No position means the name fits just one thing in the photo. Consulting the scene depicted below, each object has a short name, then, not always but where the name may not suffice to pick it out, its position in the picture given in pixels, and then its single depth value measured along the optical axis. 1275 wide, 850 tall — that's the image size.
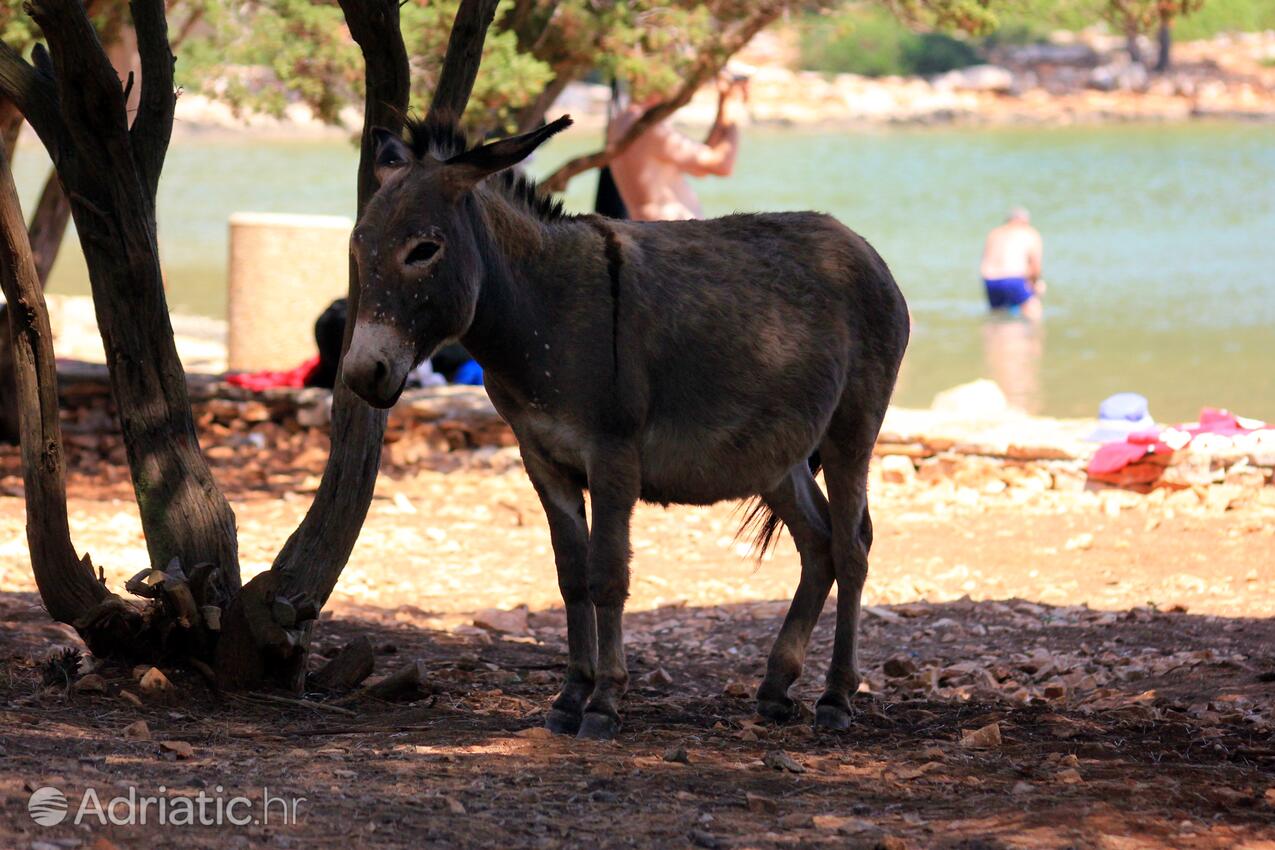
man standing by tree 25.44
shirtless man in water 42.94
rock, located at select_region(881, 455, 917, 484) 21.14
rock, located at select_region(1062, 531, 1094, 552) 18.25
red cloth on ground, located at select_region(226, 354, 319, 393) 23.92
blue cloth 25.19
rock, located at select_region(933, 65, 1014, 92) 144.12
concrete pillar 28.62
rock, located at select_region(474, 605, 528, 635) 15.13
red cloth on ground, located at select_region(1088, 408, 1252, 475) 19.86
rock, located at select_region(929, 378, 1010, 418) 26.31
